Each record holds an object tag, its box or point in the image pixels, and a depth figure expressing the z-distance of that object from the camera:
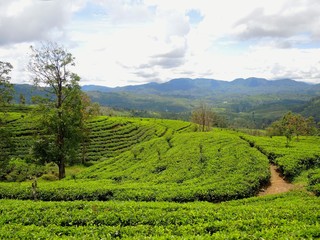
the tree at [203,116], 103.25
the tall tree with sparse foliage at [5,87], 36.72
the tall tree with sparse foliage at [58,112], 39.22
